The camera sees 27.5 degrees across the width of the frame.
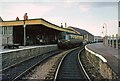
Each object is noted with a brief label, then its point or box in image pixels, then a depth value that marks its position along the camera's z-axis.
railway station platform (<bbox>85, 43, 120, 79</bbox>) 11.26
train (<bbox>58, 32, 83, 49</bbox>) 42.59
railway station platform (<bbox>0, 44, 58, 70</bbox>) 19.53
